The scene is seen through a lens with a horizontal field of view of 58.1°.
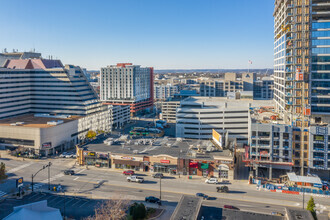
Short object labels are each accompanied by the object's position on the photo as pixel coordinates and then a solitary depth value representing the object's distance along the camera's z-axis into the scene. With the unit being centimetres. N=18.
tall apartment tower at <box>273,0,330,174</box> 8012
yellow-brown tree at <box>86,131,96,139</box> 11188
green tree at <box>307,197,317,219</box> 4912
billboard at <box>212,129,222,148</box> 8458
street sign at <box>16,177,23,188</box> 6378
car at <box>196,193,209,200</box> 6259
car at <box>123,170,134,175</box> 7816
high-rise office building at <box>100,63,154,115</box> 18612
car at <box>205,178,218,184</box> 7175
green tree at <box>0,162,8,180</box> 6731
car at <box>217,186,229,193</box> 6656
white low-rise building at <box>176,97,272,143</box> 11144
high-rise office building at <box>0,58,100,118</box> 11912
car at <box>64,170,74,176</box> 7831
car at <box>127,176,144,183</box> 7254
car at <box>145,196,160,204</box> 6048
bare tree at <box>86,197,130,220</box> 4819
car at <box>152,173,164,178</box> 7559
